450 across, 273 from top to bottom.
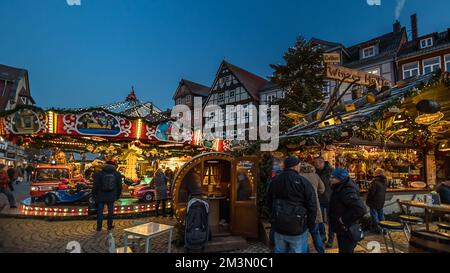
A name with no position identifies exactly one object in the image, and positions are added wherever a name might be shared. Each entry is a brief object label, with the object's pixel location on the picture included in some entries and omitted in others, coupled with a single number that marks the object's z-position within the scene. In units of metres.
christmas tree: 17.69
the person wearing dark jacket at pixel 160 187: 8.73
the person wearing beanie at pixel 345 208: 3.63
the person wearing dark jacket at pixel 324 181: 5.79
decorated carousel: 8.69
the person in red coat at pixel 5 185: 9.30
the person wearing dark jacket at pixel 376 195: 6.59
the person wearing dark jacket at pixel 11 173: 11.85
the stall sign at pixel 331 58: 7.59
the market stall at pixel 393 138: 6.59
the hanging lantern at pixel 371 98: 7.41
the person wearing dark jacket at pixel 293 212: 3.26
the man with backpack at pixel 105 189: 6.68
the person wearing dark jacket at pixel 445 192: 6.42
